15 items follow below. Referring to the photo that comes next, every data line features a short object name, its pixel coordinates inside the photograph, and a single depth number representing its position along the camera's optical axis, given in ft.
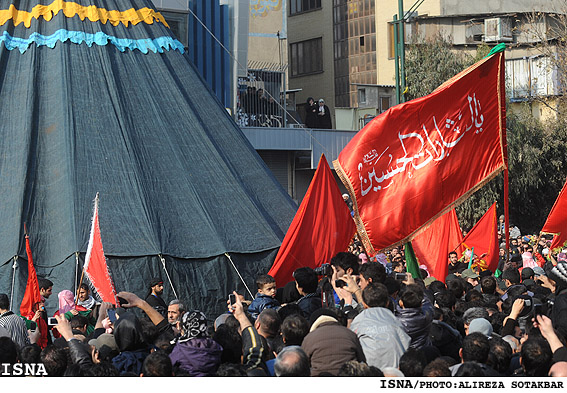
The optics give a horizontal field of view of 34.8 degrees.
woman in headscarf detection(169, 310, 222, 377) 21.01
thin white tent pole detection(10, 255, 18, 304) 40.40
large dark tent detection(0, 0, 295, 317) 42.73
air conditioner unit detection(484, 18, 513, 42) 120.67
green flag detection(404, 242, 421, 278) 38.73
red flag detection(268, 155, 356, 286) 40.37
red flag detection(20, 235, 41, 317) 34.32
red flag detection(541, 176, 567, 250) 46.03
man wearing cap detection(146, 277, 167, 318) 33.22
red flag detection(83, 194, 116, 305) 33.91
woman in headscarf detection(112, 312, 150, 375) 21.57
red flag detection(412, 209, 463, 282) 43.86
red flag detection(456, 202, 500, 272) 47.11
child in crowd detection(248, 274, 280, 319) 28.07
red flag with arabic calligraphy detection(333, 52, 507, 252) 38.09
